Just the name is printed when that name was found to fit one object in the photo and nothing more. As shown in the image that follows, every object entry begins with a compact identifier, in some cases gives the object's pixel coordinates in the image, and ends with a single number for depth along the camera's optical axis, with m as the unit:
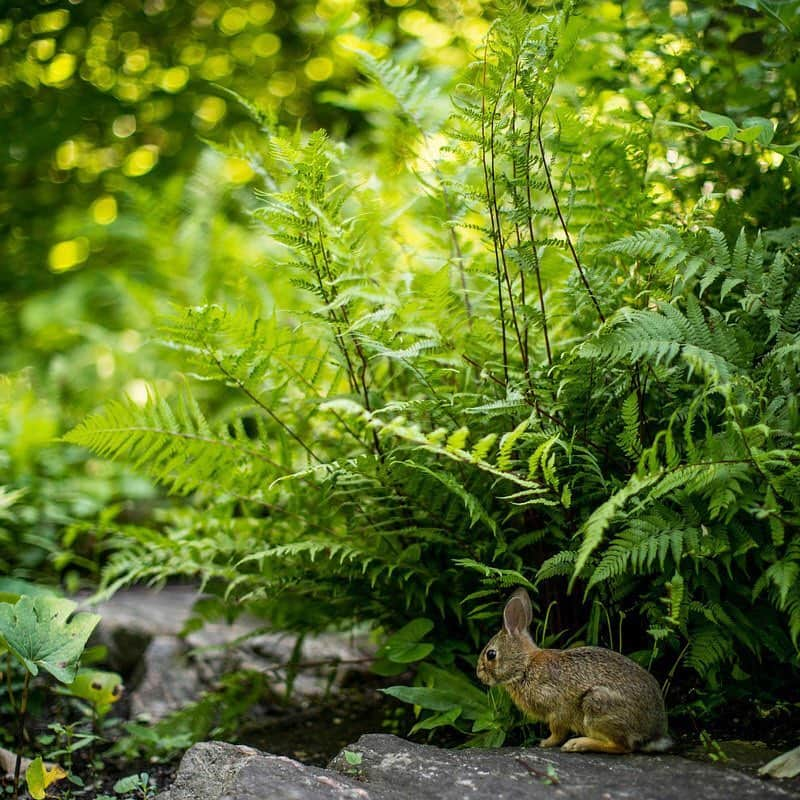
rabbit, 2.18
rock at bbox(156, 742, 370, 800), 2.00
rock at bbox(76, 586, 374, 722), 3.63
